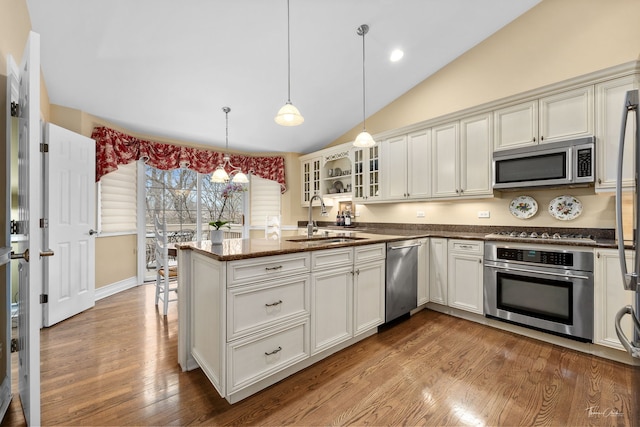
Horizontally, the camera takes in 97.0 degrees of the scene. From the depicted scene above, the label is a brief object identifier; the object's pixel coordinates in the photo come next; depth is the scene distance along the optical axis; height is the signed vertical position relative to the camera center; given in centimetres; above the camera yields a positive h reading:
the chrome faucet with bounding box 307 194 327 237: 282 -16
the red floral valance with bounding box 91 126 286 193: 362 +87
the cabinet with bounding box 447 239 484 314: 289 -66
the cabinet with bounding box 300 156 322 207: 522 +67
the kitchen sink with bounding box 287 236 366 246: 251 -25
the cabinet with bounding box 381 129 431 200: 365 +64
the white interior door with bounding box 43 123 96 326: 280 -11
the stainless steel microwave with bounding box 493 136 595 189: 247 +45
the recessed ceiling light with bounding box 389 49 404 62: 342 +194
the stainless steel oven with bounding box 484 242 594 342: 230 -66
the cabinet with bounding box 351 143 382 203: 427 +60
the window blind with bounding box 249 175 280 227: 543 +24
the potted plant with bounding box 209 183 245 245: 204 -16
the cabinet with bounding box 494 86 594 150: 253 +90
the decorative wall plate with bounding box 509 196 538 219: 303 +7
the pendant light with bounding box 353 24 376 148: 278 +72
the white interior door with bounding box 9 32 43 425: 132 -6
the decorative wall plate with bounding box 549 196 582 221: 277 +5
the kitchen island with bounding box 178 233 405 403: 166 -64
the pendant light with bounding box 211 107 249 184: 333 +42
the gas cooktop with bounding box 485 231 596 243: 255 -23
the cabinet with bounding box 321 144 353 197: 482 +73
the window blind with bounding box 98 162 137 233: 375 +17
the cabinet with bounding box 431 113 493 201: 313 +64
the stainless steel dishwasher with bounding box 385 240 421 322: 271 -66
